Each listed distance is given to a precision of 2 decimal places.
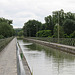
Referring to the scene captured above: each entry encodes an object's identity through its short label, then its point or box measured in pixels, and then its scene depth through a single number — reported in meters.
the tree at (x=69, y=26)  73.12
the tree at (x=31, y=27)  126.94
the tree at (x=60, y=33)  61.72
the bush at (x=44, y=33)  84.41
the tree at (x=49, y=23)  101.44
